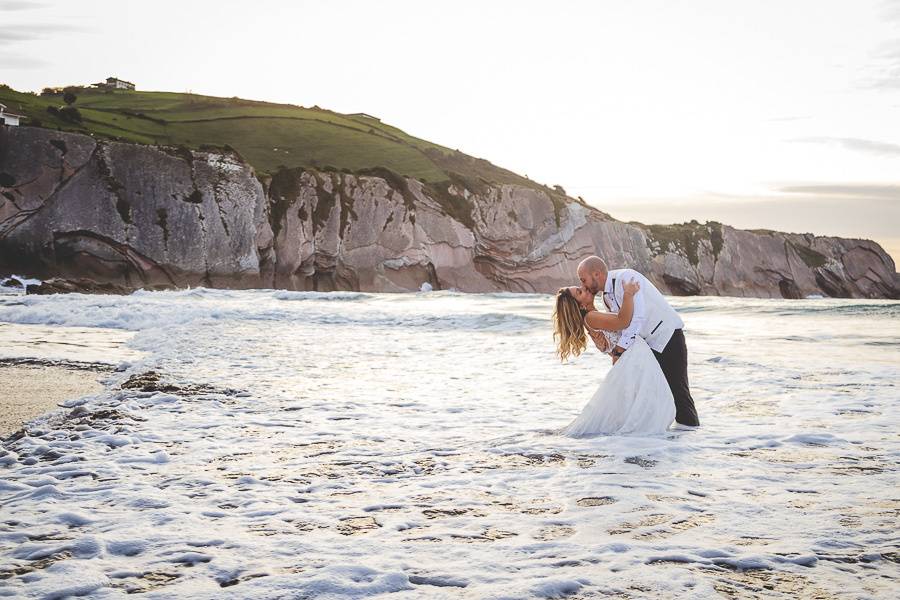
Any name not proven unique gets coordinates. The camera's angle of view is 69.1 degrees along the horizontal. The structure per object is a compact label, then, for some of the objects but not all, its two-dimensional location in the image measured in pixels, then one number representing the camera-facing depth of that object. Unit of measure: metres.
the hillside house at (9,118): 51.94
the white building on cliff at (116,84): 102.74
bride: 6.12
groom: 6.50
